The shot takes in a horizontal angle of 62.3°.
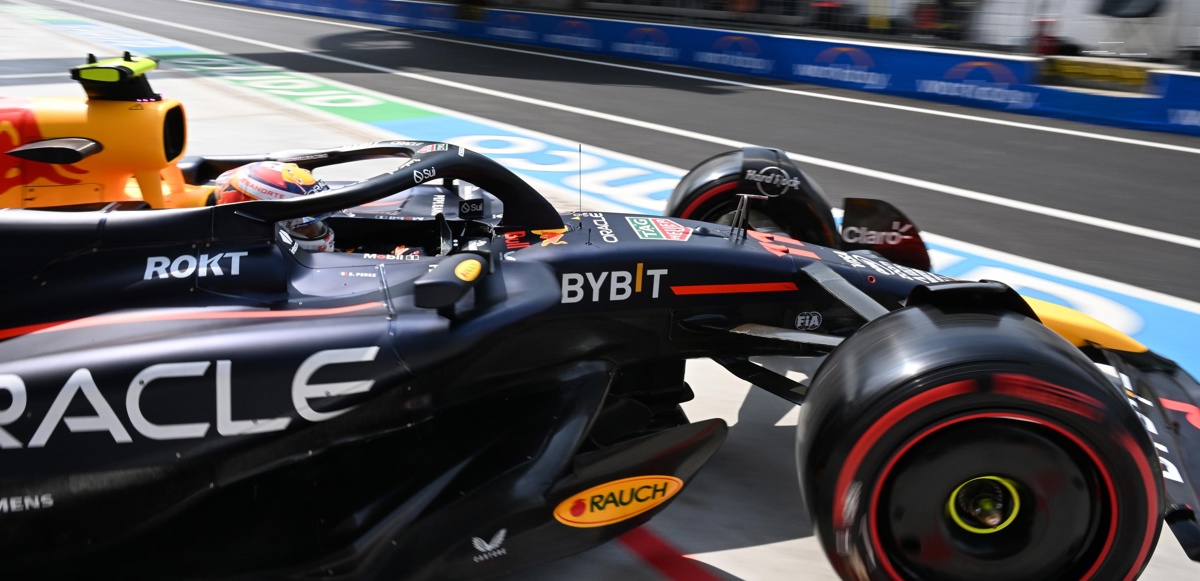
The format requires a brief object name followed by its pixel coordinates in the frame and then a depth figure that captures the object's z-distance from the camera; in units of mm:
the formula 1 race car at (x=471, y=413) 2615
